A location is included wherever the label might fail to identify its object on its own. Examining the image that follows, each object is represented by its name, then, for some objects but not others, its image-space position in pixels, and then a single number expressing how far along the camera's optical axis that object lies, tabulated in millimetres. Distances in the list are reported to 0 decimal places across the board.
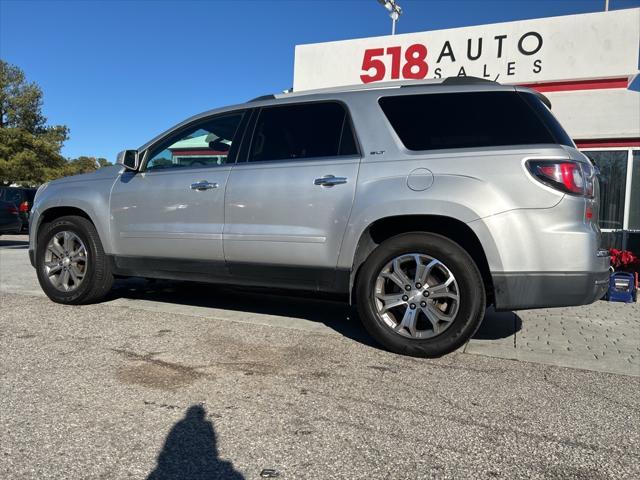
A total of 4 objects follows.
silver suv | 3539
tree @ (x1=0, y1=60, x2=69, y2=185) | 29328
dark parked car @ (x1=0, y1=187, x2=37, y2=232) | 14375
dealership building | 9117
